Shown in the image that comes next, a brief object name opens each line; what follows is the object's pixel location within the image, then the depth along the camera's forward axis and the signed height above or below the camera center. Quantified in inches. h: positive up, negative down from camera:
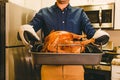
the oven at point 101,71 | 80.2 -14.5
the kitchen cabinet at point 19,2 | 71.5 +13.5
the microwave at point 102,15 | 87.6 +10.1
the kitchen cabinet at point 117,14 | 87.0 +10.2
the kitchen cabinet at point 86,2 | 89.6 +16.5
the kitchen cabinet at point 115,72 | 76.0 -14.0
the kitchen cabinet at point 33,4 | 92.2 +16.1
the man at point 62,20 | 55.4 +4.9
